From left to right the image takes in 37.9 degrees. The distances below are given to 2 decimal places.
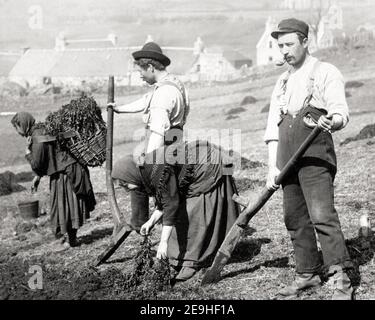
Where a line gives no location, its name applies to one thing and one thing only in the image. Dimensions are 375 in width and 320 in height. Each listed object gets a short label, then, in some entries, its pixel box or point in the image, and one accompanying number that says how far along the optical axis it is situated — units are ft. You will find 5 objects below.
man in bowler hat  17.49
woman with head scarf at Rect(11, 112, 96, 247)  23.99
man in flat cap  14.23
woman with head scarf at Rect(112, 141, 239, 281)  17.74
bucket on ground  32.01
